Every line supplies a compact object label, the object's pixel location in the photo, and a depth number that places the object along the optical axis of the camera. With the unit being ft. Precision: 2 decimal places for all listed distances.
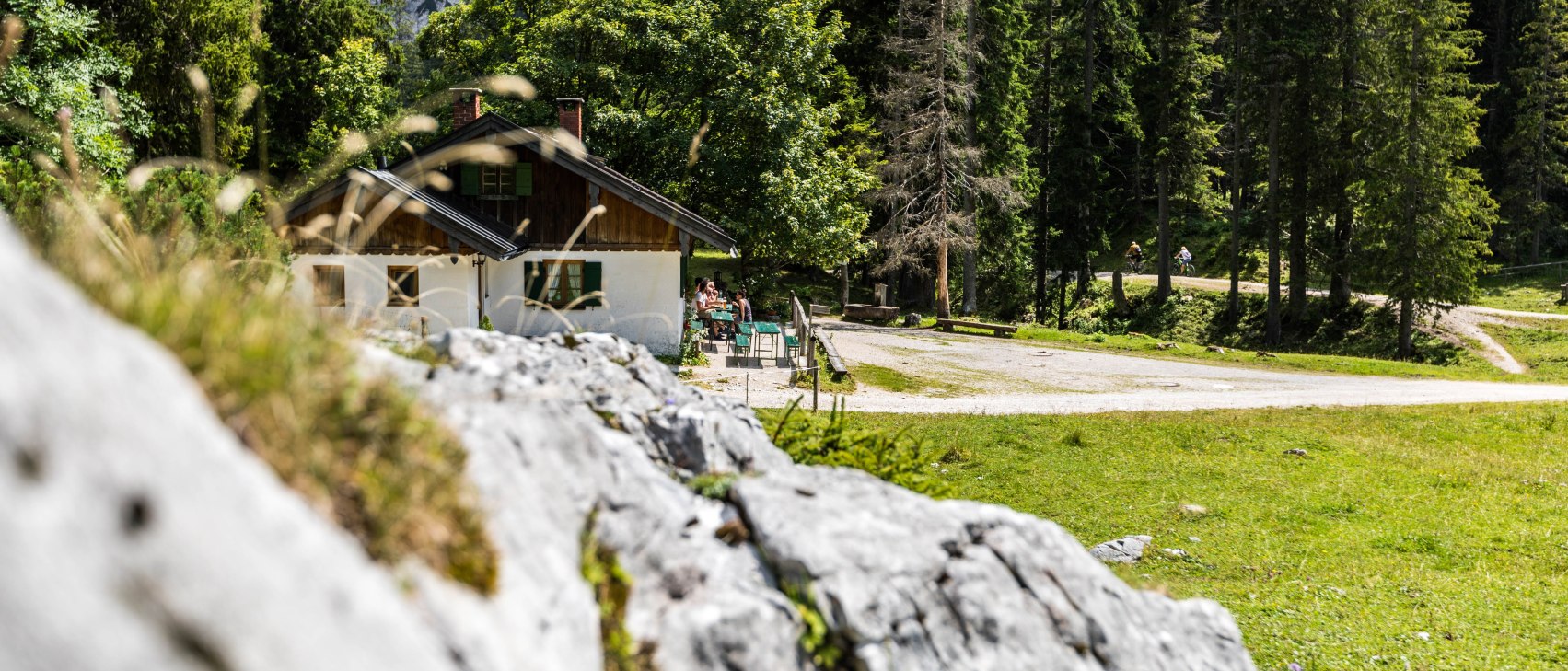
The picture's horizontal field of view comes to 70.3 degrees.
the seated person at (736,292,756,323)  110.73
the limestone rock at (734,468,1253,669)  17.60
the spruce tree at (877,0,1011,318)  140.77
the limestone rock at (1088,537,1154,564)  48.49
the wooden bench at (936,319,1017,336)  132.77
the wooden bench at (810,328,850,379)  89.86
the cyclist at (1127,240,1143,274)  203.10
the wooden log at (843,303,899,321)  145.48
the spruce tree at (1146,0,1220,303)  166.50
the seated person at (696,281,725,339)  107.55
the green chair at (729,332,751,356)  95.81
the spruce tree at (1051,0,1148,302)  170.71
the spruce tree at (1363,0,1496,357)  142.20
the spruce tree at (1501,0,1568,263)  195.93
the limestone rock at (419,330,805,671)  13.41
